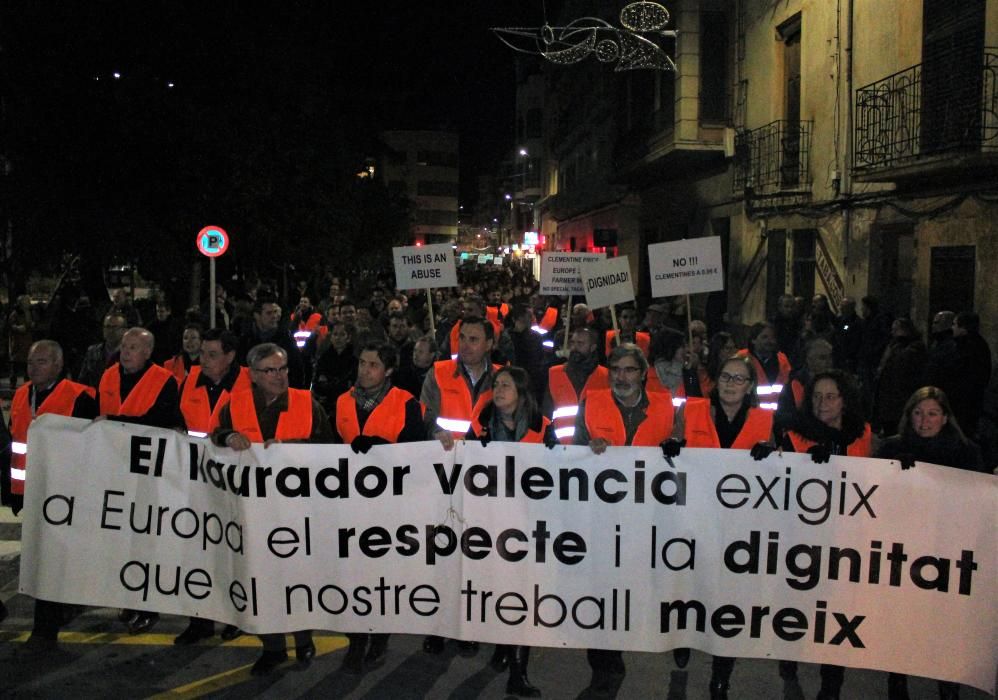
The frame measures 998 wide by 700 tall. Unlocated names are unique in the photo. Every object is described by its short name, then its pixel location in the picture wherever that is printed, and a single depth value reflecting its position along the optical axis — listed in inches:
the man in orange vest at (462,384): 239.8
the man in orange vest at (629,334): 404.5
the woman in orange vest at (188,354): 327.6
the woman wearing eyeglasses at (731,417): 206.4
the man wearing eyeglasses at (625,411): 209.2
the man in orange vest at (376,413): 211.6
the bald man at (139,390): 235.0
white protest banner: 182.2
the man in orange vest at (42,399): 225.0
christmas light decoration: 652.1
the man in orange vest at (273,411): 212.1
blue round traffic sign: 624.7
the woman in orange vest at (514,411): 215.5
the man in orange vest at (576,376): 271.6
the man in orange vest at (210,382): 231.3
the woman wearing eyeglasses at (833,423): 201.2
